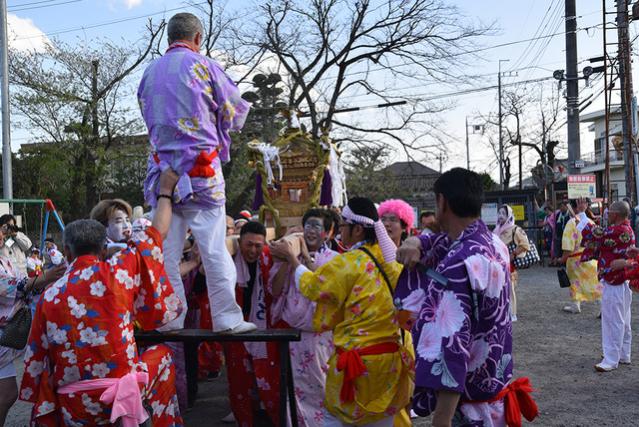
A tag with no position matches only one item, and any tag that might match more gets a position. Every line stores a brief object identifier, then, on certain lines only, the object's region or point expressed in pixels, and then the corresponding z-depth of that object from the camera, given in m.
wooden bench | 3.53
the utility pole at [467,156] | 45.69
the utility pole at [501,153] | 37.72
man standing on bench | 3.48
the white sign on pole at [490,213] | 20.19
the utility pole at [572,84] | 20.11
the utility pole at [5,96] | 13.56
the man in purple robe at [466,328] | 2.30
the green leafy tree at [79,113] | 18.88
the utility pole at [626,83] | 18.59
